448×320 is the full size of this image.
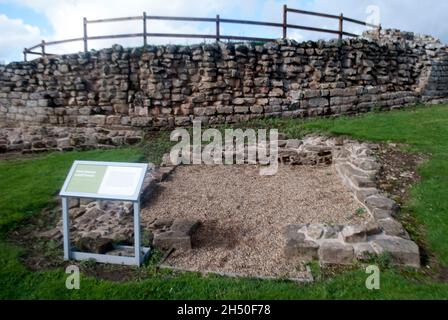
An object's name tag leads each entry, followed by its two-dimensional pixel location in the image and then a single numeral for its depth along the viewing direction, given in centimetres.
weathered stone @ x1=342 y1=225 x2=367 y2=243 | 444
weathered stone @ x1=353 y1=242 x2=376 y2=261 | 418
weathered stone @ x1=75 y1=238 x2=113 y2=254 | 441
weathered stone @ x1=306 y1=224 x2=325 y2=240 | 457
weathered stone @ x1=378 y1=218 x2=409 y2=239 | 457
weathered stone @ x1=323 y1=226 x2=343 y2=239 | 458
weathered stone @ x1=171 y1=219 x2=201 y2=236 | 488
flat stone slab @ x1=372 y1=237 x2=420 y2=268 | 409
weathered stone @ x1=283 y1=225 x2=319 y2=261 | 437
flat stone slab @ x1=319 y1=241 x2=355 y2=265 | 424
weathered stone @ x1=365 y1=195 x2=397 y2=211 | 533
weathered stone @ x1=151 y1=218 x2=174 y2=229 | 530
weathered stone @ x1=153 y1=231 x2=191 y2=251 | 463
